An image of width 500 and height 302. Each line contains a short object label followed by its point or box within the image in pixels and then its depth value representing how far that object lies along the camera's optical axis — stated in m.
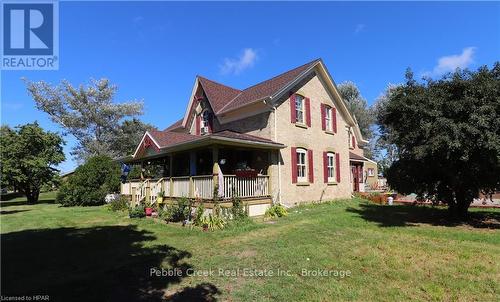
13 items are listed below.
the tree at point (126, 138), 43.91
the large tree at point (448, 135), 9.70
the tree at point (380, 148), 49.85
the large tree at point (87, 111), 40.91
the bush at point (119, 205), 18.16
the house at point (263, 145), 13.82
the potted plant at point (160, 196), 15.48
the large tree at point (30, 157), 25.72
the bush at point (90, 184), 22.88
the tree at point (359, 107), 51.03
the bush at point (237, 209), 12.37
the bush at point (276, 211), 13.39
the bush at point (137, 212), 14.66
